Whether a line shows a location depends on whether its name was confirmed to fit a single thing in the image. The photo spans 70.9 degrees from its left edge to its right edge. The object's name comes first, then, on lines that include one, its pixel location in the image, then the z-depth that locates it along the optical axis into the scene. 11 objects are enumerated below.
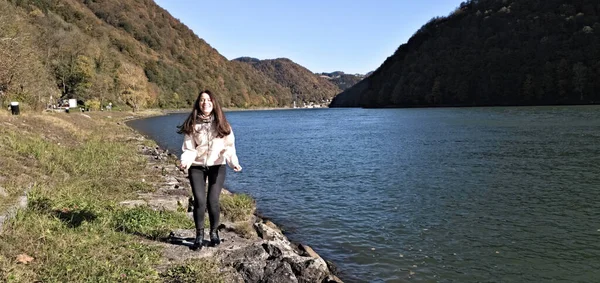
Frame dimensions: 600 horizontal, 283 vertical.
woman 6.68
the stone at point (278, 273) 6.67
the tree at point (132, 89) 106.38
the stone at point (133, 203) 10.03
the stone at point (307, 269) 7.11
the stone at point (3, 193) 8.28
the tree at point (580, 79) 112.69
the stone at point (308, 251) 9.85
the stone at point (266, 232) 10.47
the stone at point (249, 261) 6.60
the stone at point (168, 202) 10.41
